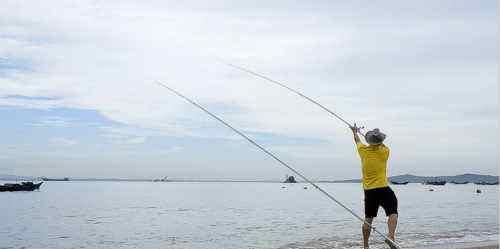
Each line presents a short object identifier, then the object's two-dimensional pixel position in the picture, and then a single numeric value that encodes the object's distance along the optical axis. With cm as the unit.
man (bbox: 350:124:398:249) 748
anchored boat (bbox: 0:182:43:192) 9925
